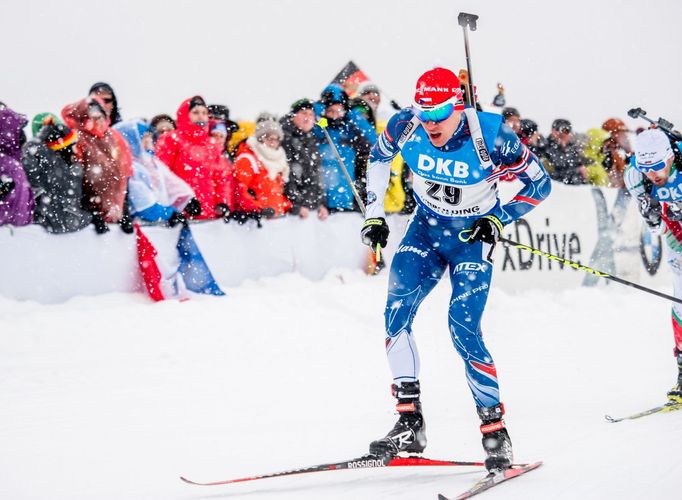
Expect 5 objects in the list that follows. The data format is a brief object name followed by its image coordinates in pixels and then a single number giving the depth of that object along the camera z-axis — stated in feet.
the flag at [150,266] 54.29
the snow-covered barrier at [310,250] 50.21
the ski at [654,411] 39.09
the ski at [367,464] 27.86
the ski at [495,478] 26.55
